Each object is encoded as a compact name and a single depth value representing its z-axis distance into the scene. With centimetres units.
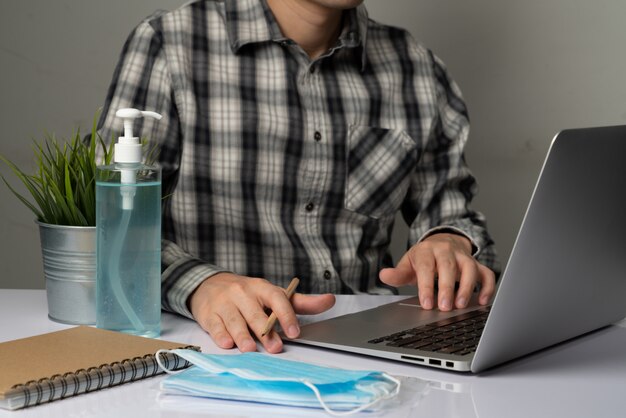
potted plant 149
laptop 128
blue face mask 124
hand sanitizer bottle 140
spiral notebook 124
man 189
